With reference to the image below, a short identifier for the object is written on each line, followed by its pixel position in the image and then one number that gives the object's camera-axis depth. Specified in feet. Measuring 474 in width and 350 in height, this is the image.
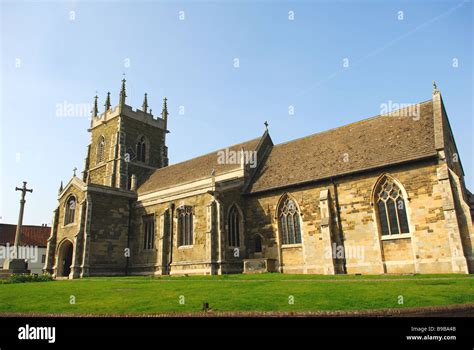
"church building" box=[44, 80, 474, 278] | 68.18
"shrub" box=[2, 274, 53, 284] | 76.20
